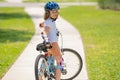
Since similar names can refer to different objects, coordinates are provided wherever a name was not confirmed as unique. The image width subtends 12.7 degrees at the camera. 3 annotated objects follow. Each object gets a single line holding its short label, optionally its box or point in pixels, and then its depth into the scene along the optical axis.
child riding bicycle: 9.79
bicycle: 9.87
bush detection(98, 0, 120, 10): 45.74
